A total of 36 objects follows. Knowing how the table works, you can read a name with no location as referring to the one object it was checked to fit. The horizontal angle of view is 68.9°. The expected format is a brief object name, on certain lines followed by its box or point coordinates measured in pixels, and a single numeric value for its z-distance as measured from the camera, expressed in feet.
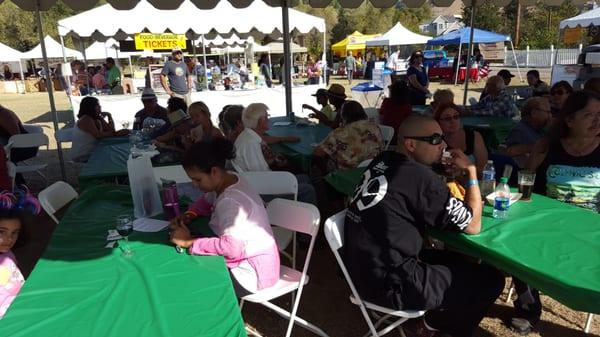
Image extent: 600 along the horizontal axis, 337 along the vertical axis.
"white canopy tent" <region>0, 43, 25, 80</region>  69.46
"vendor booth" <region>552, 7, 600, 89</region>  36.00
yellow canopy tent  92.38
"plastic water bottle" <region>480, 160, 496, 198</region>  7.89
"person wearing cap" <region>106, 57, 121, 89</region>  43.39
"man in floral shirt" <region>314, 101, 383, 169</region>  11.97
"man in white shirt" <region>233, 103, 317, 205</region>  11.55
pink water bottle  7.80
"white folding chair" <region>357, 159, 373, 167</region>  11.08
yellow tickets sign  42.68
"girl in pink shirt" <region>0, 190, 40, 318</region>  6.53
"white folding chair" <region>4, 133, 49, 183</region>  15.76
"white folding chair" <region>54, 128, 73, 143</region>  17.33
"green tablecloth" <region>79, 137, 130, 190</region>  10.98
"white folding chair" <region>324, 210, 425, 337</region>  6.43
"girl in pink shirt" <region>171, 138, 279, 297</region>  6.34
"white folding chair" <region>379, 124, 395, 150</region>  15.46
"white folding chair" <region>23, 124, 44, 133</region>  18.43
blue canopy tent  64.08
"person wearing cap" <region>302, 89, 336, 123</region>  18.08
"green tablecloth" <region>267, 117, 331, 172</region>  13.08
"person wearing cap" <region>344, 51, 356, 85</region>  75.05
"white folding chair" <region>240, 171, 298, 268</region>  9.64
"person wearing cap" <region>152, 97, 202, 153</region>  13.42
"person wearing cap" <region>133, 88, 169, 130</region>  17.33
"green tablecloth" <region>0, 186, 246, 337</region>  4.46
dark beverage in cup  7.72
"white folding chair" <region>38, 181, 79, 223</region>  8.27
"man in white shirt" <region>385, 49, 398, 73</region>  65.04
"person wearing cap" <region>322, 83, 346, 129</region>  17.70
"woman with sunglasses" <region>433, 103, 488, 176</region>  10.14
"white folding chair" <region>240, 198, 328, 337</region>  7.12
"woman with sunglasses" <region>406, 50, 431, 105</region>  26.94
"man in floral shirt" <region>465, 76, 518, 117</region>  18.13
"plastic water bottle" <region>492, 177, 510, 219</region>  6.95
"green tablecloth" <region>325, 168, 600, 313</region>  4.99
